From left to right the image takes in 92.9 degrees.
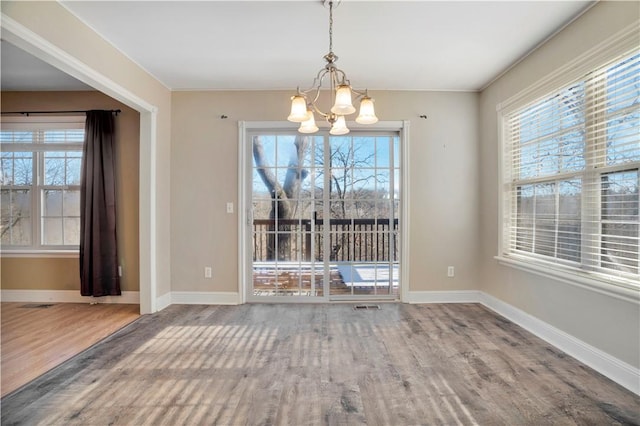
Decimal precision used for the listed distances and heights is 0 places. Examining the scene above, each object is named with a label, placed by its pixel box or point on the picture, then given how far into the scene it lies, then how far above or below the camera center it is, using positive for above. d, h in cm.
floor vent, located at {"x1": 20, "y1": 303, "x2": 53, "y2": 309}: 358 -110
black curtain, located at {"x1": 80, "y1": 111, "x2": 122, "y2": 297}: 361 +1
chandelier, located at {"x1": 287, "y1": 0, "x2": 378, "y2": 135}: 188 +68
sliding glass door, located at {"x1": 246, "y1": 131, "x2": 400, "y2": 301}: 384 +5
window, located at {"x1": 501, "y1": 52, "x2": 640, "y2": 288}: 204 +30
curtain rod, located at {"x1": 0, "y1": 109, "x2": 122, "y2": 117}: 372 +125
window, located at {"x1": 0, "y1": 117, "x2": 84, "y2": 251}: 389 +31
